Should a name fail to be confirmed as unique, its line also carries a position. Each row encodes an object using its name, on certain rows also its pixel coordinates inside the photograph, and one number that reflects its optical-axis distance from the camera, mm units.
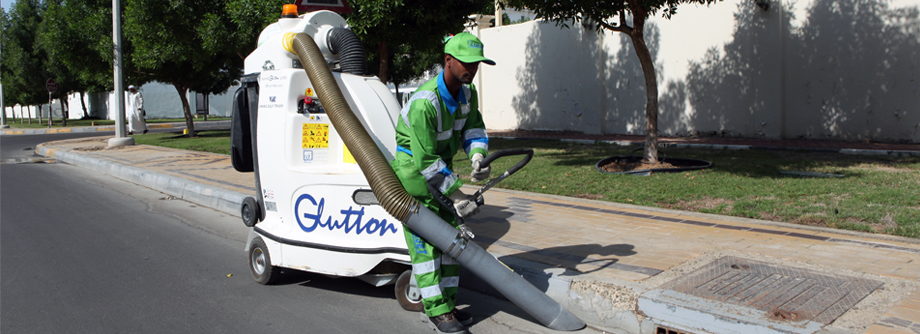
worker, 3359
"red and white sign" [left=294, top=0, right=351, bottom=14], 5477
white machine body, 4047
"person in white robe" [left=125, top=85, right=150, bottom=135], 17656
